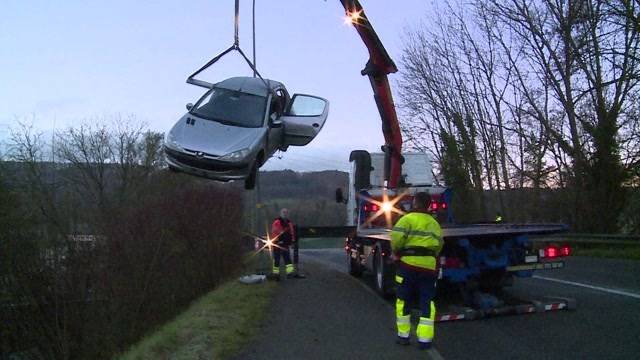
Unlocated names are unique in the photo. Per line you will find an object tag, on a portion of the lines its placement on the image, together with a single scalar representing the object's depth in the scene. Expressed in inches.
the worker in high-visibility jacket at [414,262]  322.7
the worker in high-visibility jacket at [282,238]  655.1
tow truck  408.5
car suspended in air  439.2
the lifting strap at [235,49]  429.7
